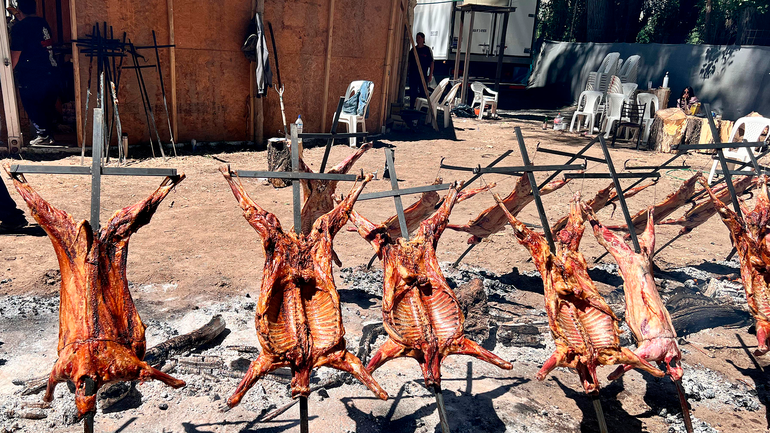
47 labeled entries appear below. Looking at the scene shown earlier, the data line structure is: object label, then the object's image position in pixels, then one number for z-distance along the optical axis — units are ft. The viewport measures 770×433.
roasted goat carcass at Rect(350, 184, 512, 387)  11.59
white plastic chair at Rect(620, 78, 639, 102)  54.75
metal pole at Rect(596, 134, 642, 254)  14.97
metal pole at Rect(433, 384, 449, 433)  10.76
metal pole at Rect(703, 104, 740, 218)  17.33
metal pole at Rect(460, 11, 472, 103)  65.23
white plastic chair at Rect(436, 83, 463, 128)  56.32
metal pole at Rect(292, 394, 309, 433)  10.69
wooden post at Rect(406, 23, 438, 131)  52.29
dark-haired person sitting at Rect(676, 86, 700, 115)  51.65
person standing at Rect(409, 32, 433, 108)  56.80
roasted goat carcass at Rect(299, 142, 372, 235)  17.85
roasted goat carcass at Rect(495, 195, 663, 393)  11.93
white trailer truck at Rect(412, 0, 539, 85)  71.05
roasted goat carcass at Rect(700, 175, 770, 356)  15.30
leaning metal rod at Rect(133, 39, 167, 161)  34.78
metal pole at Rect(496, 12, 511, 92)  68.54
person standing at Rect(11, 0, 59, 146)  35.29
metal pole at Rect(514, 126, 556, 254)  13.64
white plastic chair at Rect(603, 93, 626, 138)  53.62
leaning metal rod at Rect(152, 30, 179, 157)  35.83
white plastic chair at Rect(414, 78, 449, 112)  56.39
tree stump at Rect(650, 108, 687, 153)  48.49
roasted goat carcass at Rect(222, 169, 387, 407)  10.84
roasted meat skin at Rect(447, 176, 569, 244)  19.22
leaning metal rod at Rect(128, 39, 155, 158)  34.32
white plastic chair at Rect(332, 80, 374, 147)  43.78
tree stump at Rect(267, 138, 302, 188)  34.12
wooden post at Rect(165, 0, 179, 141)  36.29
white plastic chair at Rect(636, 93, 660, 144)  51.98
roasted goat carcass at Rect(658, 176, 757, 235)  21.38
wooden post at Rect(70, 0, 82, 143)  33.01
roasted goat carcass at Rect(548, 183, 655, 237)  20.07
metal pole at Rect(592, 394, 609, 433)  11.52
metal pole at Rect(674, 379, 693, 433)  12.96
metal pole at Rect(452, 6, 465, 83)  65.31
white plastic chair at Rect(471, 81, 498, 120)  64.75
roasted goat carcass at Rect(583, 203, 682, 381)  12.84
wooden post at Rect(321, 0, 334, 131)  43.01
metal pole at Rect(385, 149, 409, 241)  13.97
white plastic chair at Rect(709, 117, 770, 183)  37.50
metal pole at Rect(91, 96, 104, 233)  10.55
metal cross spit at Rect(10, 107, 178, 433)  10.01
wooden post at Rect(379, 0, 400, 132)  47.06
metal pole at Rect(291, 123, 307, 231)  12.24
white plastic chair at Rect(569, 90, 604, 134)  56.38
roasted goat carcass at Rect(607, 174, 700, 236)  20.70
